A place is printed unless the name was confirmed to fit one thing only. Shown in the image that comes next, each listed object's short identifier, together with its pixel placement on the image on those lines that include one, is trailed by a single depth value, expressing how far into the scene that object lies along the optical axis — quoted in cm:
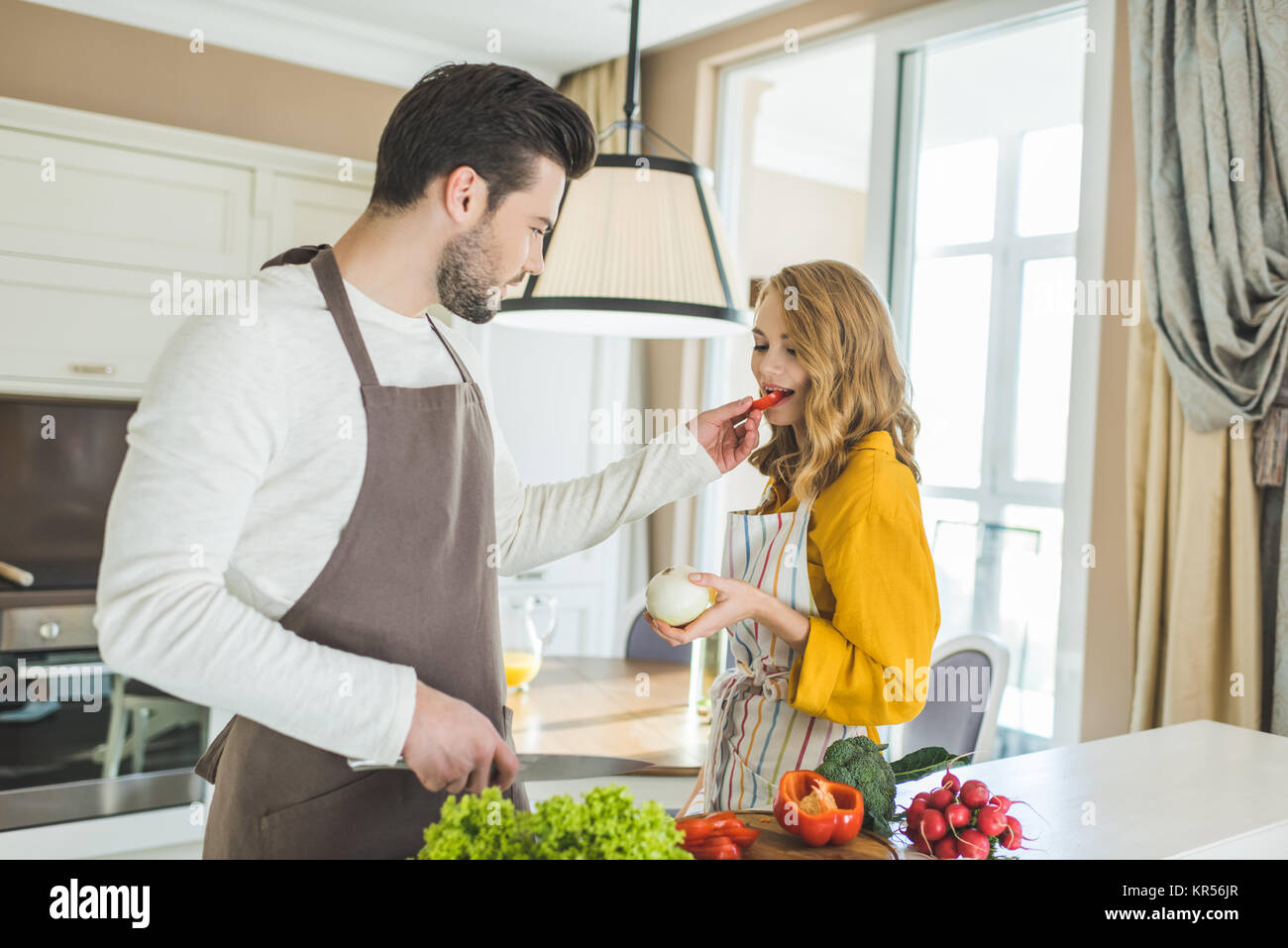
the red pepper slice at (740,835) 113
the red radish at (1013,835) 119
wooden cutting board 114
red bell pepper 115
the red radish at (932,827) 118
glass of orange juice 249
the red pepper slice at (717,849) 108
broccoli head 122
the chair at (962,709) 213
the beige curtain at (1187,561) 220
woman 145
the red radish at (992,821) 117
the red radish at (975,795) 119
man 92
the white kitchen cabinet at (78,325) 299
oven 291
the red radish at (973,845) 115
